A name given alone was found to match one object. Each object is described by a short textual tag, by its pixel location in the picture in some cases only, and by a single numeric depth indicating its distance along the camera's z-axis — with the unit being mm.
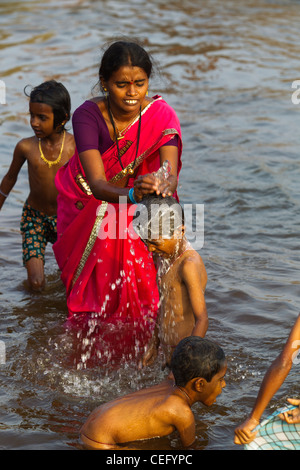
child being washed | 7401
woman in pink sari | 8278
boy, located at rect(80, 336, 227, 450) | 6777
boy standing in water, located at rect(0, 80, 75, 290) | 10610
